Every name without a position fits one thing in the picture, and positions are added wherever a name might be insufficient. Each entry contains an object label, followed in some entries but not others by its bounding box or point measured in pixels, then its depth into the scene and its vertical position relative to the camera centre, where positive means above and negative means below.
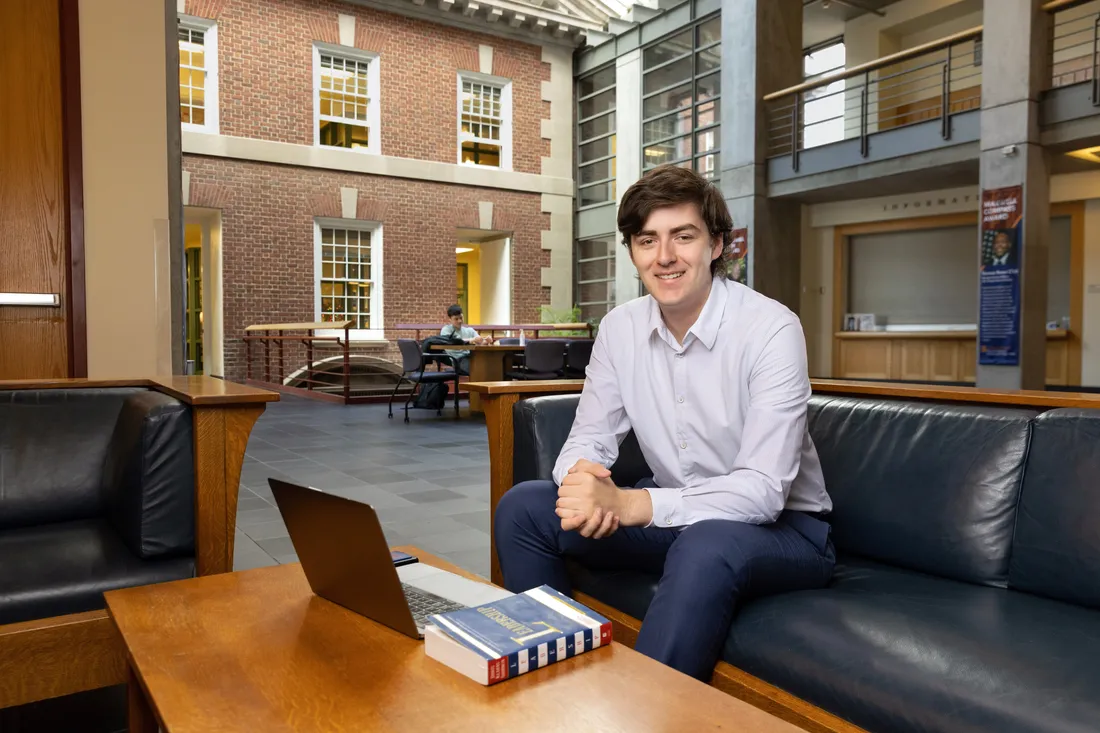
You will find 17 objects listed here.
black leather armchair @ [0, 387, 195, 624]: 1.76 -0.43
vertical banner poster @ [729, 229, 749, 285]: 10.70 +1.02
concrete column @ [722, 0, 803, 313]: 10.58 +2.80
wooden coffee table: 0.93 -0.45
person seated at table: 8.94 -0.04
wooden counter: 10.08 -0.33
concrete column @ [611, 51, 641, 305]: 13.50 +3.33
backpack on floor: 8.48 -0.68
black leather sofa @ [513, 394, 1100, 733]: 1.23 -0.50
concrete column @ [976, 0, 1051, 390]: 7.76 +1.90
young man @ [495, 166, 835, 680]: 1.48 -0.27
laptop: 1.17 -0.37
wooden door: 3.33 +0.61
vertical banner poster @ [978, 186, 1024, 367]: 7.92 +0.56
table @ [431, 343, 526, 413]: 8.50 -0.31
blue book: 1.03 -0.41
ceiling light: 8.52 +1.92
